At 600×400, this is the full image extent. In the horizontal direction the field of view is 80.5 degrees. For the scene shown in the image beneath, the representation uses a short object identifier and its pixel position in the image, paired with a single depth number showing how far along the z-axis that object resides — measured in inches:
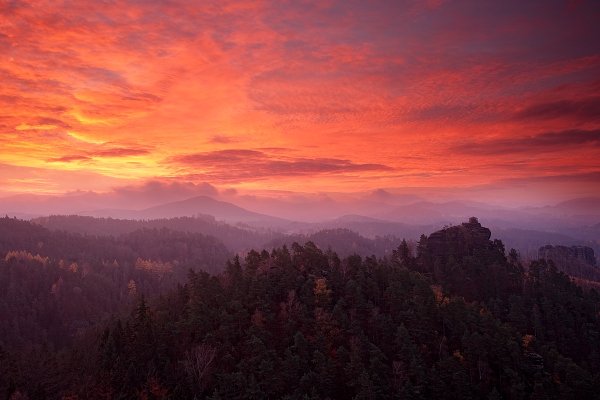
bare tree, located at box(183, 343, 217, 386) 2477.9
